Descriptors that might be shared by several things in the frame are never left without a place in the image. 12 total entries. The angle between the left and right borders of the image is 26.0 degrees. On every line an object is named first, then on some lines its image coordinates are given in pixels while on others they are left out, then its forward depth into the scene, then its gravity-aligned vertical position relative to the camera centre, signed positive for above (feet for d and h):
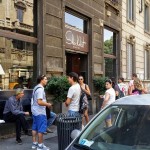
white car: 12.04 -2.01
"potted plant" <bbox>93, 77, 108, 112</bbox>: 45.35 -0.78
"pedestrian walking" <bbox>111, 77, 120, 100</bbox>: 41.17 -1.32
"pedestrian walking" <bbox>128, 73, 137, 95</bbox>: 38.35 -1.03
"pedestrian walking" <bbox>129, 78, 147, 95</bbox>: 36.27 -1.03
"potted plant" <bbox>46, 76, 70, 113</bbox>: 32.50 -0.90
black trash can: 19.89 -2.95
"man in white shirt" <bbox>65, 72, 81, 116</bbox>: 23.88 -1.27
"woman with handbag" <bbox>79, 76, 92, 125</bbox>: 29.28 -0.97
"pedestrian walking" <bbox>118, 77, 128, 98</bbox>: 43.06 -1.39
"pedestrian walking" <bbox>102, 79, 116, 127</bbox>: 27.20 -1.44
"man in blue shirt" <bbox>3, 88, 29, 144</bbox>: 25.48 -2.65
